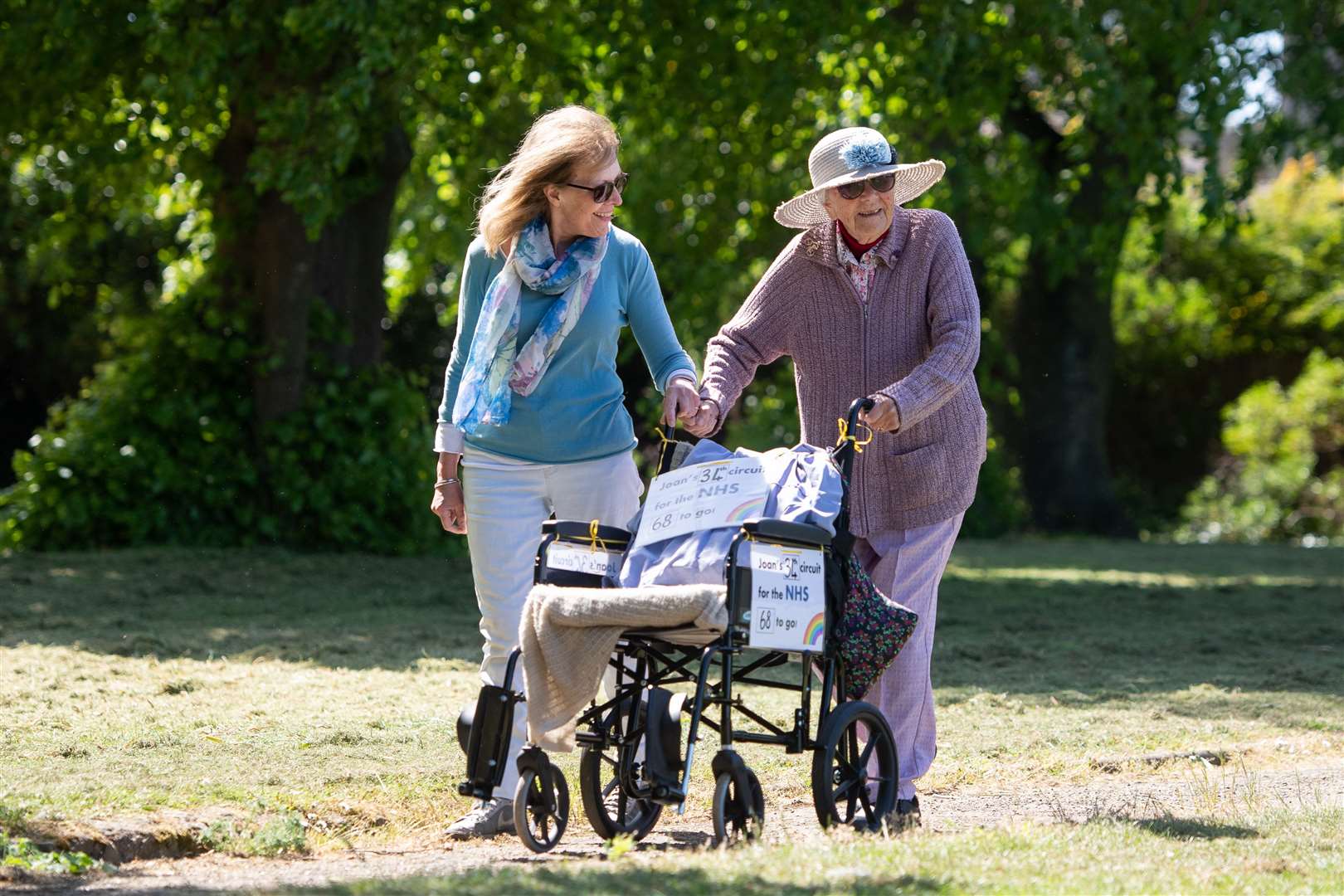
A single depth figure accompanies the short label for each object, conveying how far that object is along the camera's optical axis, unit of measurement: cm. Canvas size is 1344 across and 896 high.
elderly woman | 1052
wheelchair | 930
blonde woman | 1048
